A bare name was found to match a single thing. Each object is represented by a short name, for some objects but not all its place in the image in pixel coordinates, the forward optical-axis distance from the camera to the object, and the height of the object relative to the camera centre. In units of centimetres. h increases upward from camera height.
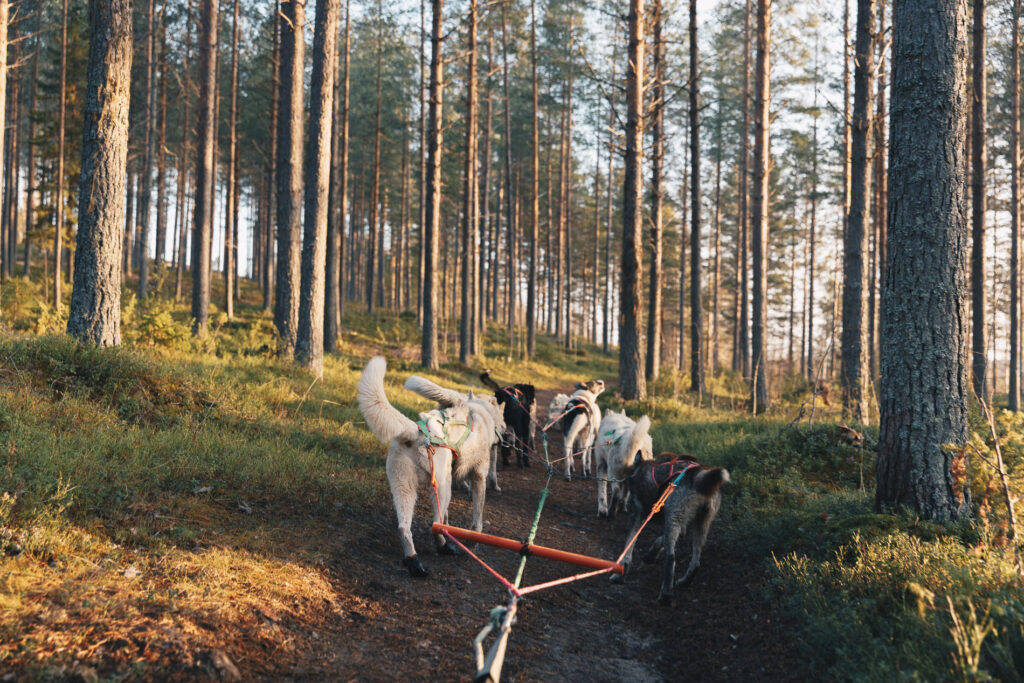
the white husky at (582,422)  915 -128
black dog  980 -123
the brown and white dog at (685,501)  509 -145
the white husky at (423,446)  449 -93
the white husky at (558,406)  1076 -119
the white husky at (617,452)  704 -138
